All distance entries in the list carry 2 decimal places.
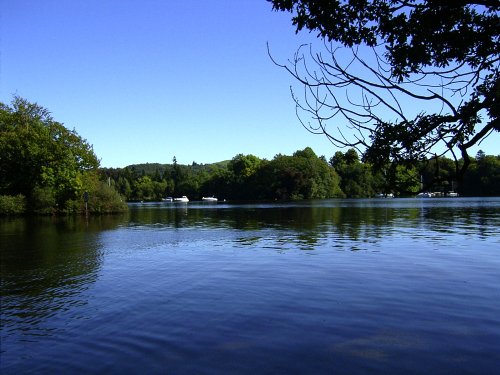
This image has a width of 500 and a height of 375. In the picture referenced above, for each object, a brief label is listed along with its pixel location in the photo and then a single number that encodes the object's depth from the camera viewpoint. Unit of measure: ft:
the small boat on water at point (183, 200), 599.74
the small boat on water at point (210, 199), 597.52
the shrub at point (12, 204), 206.80
